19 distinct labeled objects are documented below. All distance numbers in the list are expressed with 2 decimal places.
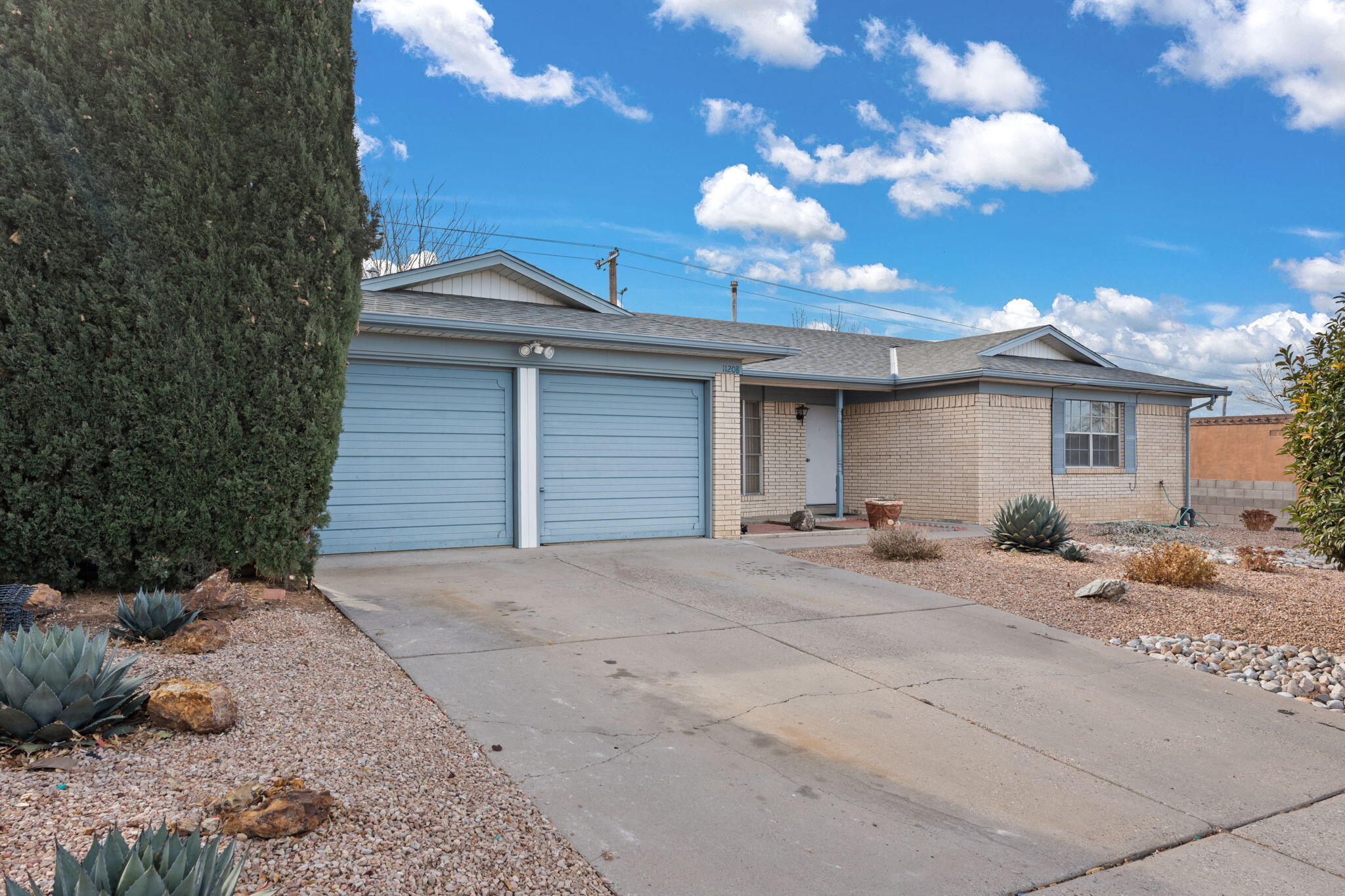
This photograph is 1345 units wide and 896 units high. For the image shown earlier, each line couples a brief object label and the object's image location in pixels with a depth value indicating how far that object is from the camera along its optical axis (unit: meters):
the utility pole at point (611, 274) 29.61
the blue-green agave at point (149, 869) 1.95
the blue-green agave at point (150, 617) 5.09
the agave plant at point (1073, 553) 10.65
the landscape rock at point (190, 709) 3.65
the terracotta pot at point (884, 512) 13.63
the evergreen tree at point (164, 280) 6.00
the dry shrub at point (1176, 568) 8.92
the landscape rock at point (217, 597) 5.81
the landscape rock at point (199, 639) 4.96
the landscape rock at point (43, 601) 5.24
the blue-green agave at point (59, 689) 3.36
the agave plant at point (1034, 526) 11.01
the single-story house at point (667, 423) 9.98
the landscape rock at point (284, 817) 2.72
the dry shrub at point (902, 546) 10.14
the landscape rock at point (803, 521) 13.71
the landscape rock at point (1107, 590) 8.12
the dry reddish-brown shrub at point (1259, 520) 17.22
